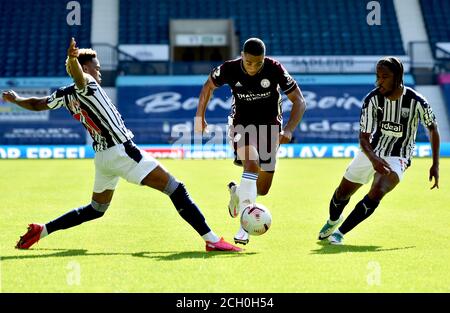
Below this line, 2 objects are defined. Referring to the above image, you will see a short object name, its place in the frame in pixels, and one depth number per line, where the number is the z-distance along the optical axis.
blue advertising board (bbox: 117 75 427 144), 66.31
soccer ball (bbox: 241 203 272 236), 16.92
